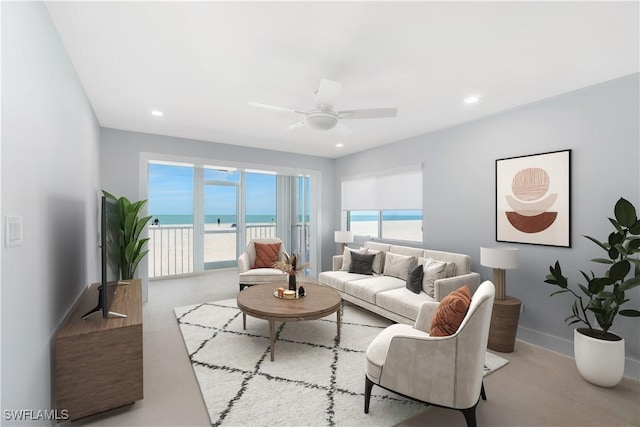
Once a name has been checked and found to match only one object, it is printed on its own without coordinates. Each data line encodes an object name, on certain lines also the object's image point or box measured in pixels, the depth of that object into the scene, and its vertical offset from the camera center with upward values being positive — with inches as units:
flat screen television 76.6 -20.5
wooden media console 67.1 -37.0
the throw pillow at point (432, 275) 130.2 -27.8
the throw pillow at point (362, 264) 166.4 -29.2
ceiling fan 92.3 +34.6
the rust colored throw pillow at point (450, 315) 71.9 -25.9
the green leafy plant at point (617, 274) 85.5 -18.5
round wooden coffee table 103.7 -36.0
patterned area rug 75.5 -52.3
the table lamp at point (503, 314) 110.0 -38.3
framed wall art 112.0 +6.5
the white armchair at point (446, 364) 65.8 -36.1
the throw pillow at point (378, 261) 167.8 -27.7
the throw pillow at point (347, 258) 175.3 -27.5
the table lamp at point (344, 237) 202.5 -16.3
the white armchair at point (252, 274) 164.7 -34.7
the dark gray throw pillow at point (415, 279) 133.3 -30.9
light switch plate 46.1 -2.9
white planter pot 87.3 -45.2
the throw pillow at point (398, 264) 152.0 -27.5
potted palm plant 144.9 -13.1
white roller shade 174.9 +16.6
